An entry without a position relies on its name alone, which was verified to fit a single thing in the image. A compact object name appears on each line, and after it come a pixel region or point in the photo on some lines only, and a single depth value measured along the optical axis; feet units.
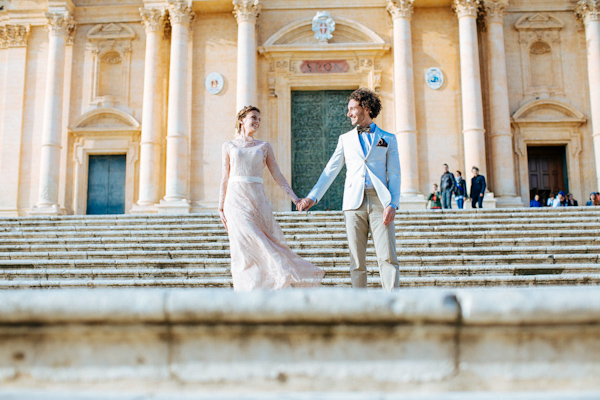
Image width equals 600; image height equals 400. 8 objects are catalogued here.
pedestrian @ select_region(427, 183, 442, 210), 54.80
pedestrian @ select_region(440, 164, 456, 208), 50.19
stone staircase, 25.93
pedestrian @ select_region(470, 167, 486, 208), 49.70
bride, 16.89
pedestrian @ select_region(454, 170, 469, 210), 50.67
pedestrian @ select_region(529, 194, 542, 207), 57.33
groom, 15.66
